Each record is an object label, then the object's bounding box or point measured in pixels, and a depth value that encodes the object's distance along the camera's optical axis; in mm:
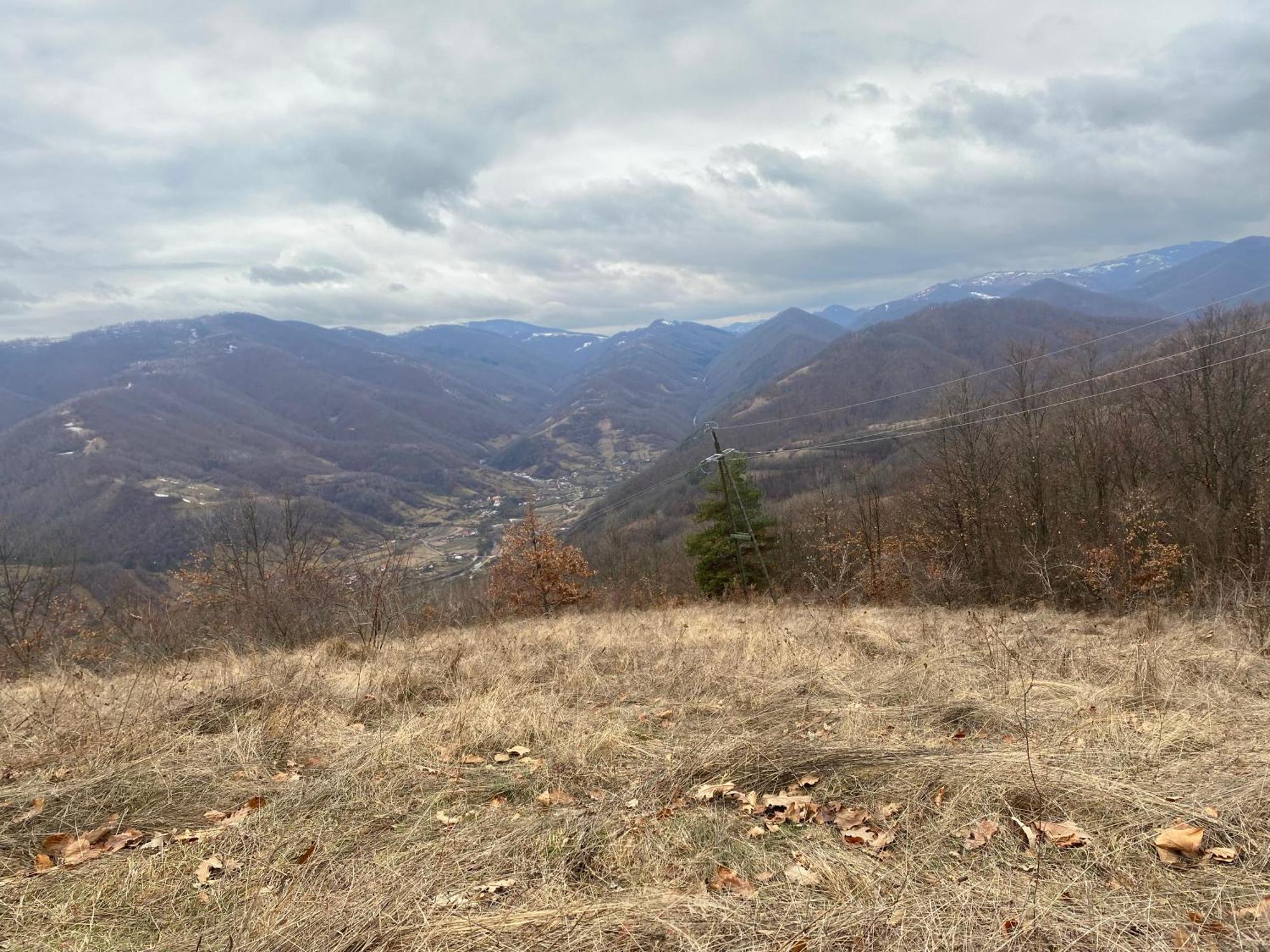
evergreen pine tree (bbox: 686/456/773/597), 27500
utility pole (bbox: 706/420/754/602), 20828
